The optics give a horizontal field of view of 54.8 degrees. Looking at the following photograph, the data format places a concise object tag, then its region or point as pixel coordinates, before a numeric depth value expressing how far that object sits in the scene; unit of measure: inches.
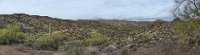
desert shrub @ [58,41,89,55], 368.2
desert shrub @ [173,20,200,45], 372.7
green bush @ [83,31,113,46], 456.1
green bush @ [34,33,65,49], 453.1
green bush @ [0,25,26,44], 447.8
